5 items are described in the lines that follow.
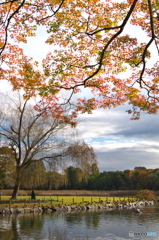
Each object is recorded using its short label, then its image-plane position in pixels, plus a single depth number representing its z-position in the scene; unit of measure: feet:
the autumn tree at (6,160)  83.35
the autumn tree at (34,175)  82.07
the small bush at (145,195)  120.47
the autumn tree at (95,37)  30.40
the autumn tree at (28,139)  84.17
